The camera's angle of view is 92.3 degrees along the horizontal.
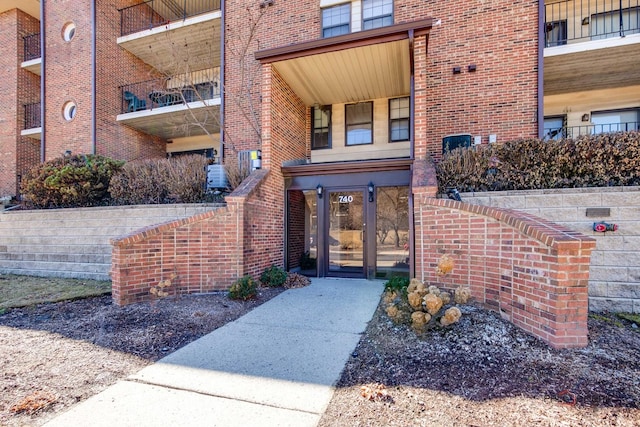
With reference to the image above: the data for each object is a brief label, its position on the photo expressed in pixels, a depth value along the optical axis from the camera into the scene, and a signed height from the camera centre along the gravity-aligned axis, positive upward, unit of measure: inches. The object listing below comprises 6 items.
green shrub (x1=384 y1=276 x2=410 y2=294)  213.2 -52.0
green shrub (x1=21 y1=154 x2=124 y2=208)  316.8 +30.7
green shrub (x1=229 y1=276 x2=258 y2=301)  215.8 -55.0
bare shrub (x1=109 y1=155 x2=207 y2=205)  282.8 +27.7
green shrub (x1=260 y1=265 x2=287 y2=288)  256.6 -55.7
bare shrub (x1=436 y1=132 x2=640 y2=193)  187.5 +31.9
